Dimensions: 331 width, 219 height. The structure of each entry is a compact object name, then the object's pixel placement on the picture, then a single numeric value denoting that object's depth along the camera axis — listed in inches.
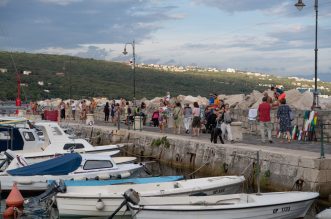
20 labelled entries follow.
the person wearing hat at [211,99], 980.2
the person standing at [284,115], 765.9
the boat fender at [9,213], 533.6
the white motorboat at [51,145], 807.1
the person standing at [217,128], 788.6
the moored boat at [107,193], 524.4
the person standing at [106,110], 1488.9
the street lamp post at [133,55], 1377.7
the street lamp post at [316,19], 857.5
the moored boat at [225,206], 462.3
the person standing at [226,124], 792.3
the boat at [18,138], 858.1
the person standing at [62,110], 1660.1
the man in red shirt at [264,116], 758.5
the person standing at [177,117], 981.9
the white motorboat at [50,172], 658.8
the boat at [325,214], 492.1
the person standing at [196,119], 933.8
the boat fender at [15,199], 543.6
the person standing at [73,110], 1722.3
